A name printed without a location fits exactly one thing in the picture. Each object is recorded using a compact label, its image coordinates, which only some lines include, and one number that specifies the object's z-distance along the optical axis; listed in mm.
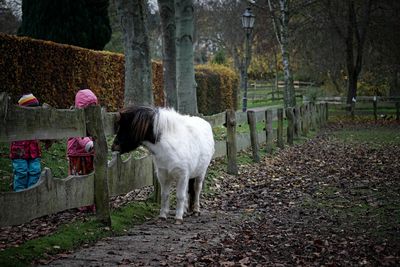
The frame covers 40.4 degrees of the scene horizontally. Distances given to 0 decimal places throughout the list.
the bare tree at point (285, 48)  30078
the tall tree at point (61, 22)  23234
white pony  7383
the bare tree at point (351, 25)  36844
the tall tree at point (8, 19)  38594
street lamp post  26828
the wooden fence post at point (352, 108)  36178
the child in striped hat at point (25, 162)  8078
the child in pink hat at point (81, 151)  7992
